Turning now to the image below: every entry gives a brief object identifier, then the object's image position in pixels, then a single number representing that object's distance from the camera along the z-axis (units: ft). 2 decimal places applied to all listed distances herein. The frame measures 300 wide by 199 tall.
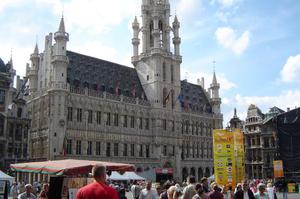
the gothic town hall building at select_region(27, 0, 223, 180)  168.45
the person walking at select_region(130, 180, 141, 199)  66.78
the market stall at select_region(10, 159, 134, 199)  34.47
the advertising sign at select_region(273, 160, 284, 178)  81.09
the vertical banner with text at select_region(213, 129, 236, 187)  68.44
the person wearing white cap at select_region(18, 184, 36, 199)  40.07
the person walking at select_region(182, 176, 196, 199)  32.40
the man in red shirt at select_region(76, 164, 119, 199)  18.25
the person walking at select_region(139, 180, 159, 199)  42.73
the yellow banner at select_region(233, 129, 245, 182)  69.36
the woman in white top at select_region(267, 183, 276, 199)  52.65
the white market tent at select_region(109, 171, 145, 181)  107.56
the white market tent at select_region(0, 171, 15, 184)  65.78
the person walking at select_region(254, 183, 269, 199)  42.88
